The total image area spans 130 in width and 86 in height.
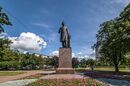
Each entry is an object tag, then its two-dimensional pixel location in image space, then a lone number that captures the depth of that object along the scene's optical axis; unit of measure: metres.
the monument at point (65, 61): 7.69
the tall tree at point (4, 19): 7.47
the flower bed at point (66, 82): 5.11
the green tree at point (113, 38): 12.21
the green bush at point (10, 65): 24.52
